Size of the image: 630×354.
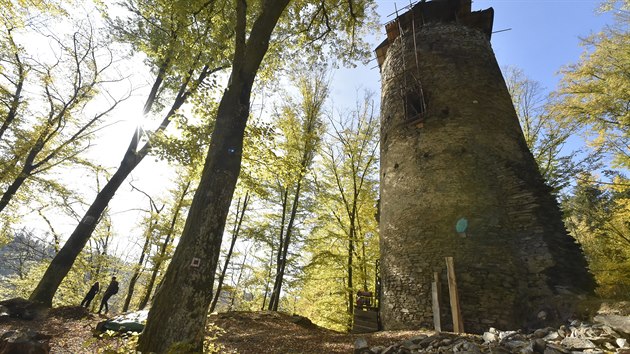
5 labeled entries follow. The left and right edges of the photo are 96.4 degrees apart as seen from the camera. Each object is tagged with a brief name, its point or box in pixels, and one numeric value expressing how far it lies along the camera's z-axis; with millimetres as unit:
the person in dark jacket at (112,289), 10791
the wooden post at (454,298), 5577
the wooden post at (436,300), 5952
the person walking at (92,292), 10359
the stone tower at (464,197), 5855
